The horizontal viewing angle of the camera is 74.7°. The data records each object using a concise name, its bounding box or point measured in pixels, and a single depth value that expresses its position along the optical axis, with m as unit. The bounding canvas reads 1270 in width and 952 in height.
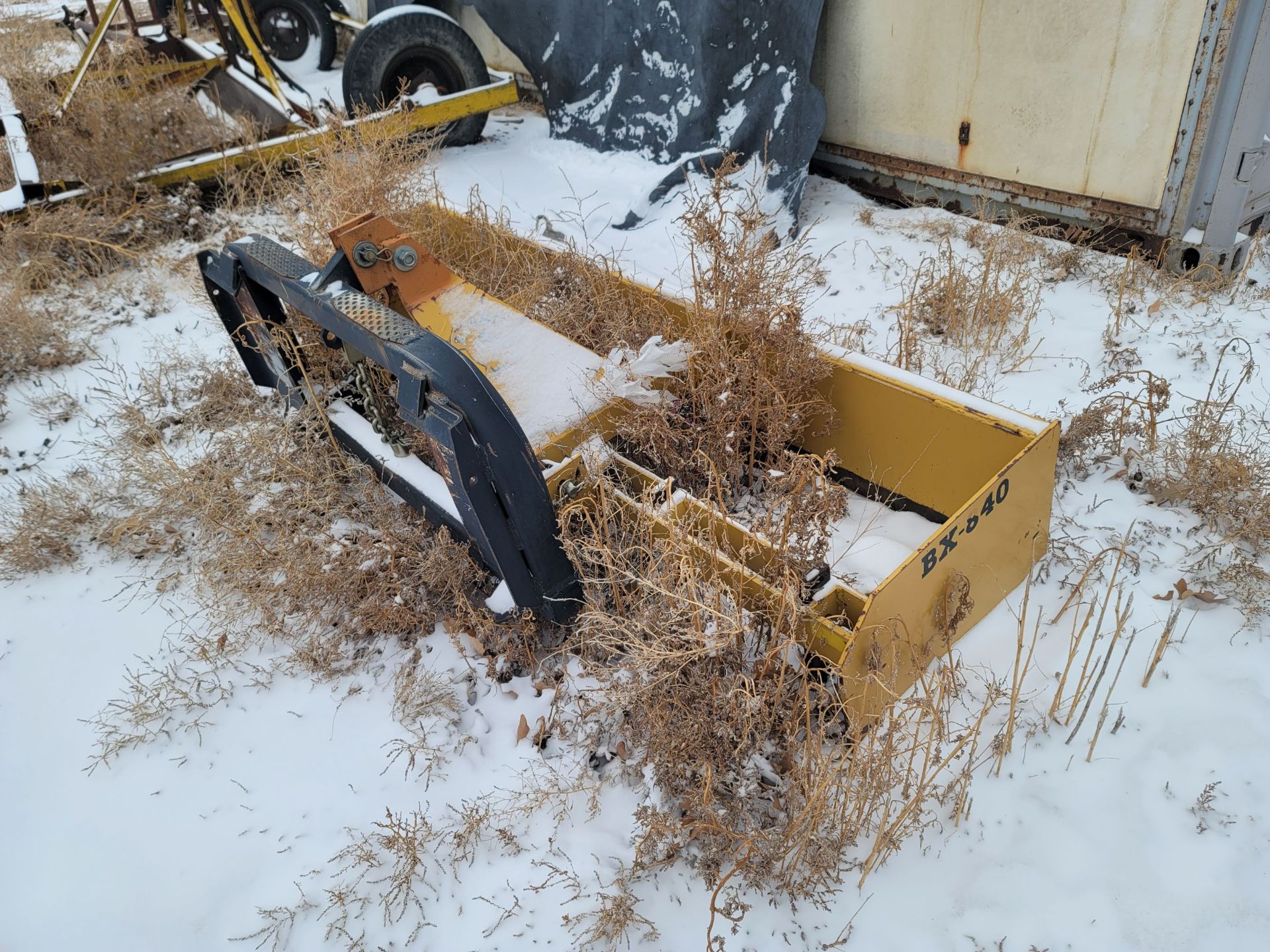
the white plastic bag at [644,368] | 2.68
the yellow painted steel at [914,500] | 2.01
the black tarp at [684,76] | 4.92
